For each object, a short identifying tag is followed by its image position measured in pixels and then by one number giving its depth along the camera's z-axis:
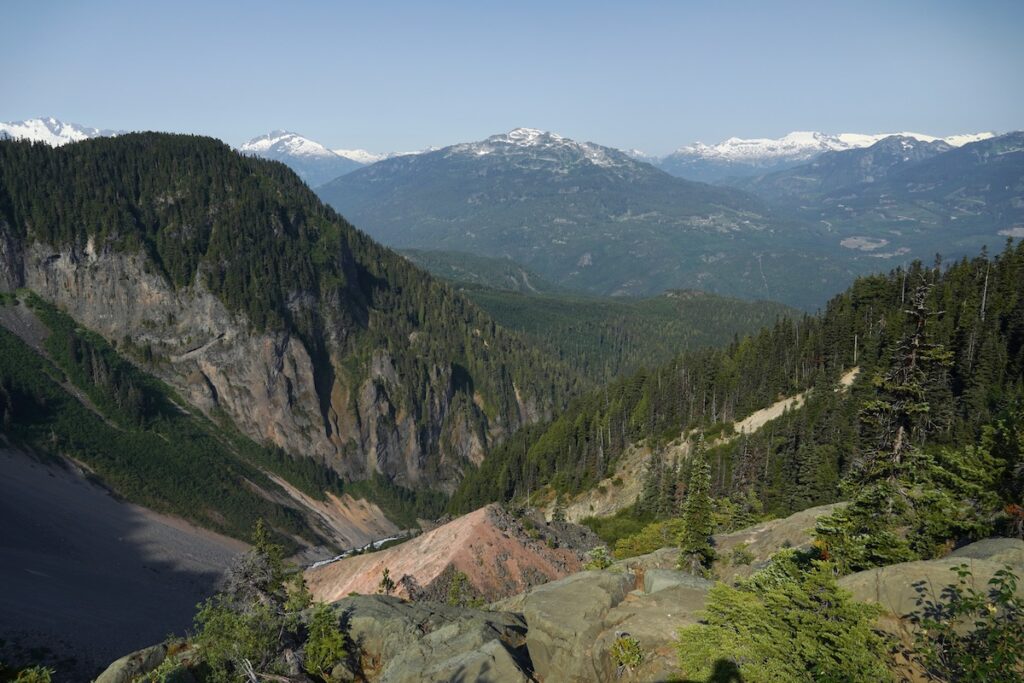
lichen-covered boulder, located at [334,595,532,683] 26.78
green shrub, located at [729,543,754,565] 45.03
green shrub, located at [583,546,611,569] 40.06
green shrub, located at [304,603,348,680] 33.25
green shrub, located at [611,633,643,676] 22.72
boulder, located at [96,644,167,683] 31.94
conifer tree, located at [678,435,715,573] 43.59
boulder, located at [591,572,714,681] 22.53
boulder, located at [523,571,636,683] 25.22
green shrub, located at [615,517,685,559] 65.93
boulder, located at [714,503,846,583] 43.69
